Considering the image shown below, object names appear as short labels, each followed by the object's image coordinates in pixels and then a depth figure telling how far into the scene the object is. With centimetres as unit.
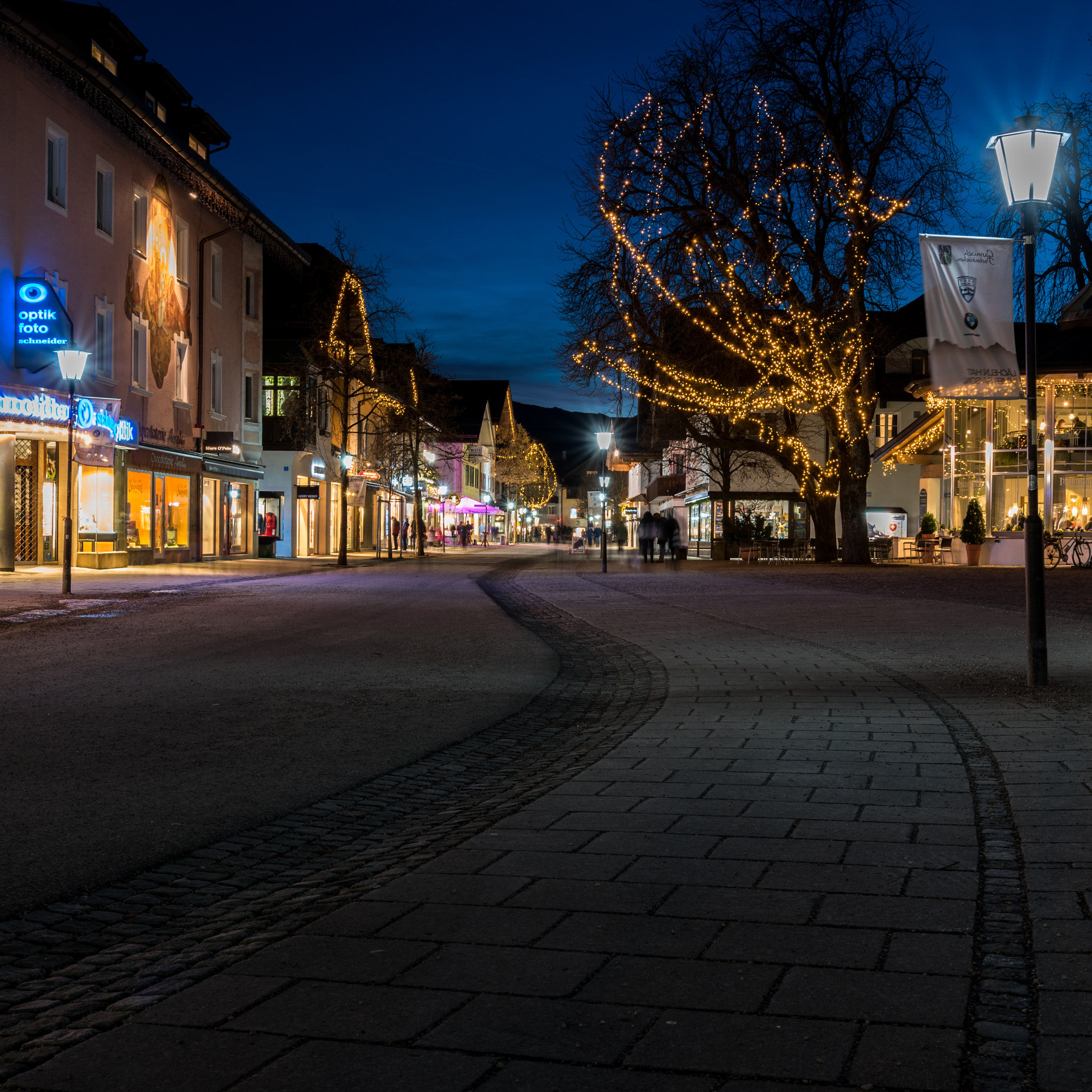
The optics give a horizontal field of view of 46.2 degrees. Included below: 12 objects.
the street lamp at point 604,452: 3278
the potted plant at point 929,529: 3916
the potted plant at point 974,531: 3581
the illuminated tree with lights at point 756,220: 3091
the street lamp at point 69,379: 2020
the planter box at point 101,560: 2914
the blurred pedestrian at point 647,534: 4175
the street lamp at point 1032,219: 898
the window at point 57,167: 2766
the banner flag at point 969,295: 1213
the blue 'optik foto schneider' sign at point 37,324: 2577
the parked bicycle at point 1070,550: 3312
